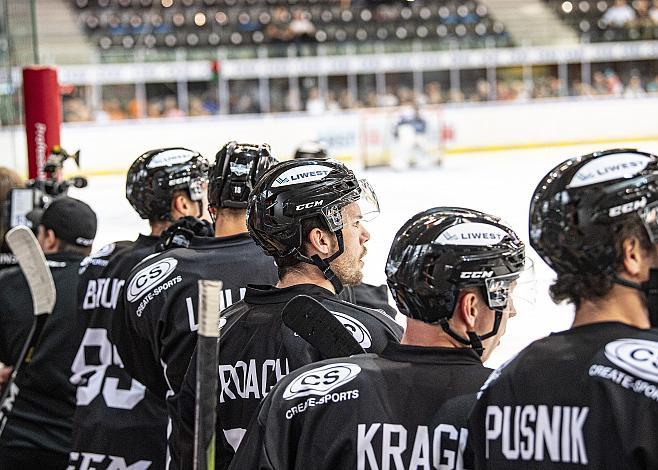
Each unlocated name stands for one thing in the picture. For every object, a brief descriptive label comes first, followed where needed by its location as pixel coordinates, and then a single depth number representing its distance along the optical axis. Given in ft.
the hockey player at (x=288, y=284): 13.83
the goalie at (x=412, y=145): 106.57
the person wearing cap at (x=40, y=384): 21.44
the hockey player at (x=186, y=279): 16.68
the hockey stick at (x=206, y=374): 9.10
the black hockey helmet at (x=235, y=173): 17.91
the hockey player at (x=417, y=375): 10.99
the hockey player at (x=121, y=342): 19.19
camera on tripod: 25.71
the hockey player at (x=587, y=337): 9.47
